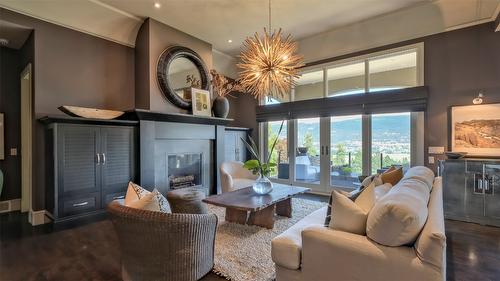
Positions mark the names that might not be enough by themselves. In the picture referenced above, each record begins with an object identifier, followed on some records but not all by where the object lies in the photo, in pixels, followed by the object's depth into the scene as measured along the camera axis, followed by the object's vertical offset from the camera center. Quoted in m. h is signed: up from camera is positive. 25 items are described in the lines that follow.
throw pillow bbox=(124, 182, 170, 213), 1.88 -0.49
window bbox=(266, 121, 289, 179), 5.98 -0.23
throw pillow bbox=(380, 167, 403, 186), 2.69 -0.43
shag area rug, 2.15 -1.18
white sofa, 1.26 -0.71
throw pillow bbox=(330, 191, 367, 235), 1.59 -0.52
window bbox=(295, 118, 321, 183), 5.47 -0.29
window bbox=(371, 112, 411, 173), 4.45 -0.03
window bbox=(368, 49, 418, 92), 4.39 +1.28
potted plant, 3.29 -0.48
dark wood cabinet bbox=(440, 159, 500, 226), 3.36 -0.76
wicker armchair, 1.77 -0.81
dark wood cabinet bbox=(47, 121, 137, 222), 3.27 -0.37
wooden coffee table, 2.79 -0.76
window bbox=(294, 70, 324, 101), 5.40 +1.21
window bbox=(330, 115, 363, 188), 4.95 -0.24
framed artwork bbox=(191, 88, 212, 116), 4.88 +0.79
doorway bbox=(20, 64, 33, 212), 3.77 +0.01
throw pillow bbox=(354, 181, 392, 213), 1.69 -0.44
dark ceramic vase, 5.25 +0.72
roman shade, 4.18 +0.69
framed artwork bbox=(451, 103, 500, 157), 3.61 +0.13
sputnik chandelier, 3.07 +1.00
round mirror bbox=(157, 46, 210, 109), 4.46 +1.32
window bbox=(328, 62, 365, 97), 4.92 +1.26
